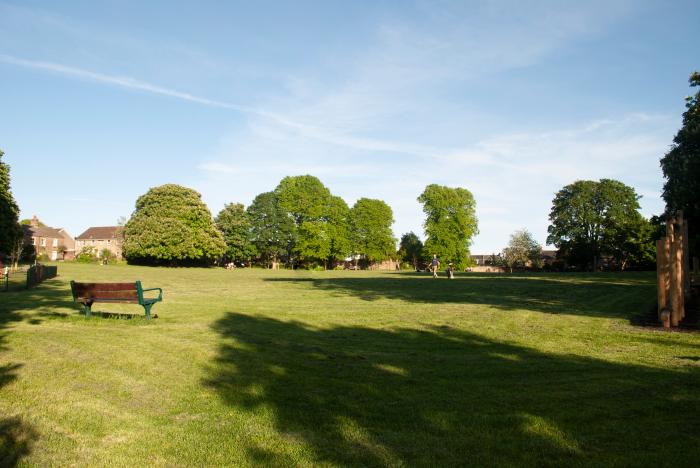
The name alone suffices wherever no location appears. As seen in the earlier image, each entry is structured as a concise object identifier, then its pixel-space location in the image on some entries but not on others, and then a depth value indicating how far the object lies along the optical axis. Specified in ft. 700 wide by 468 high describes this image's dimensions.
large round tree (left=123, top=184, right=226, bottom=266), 239.30
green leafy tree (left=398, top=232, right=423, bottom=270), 334.58
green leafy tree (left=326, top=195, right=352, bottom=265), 283.79
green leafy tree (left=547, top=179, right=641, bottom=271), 243.19
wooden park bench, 42.93
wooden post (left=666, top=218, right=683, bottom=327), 41.78
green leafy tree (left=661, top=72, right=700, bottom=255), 76.89
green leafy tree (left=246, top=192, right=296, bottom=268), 282.56
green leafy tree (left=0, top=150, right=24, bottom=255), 169.30
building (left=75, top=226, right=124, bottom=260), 418.92
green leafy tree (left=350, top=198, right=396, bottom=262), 318.24
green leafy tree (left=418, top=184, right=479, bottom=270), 230.07
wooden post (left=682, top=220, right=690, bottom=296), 60.24
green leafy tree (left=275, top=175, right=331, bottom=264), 274.57
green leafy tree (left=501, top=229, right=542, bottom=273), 302.45
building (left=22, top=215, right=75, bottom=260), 371.15
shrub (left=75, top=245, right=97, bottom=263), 289.53
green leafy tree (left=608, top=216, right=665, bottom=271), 226.17
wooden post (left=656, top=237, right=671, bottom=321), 42.75
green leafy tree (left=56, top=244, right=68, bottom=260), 392.45
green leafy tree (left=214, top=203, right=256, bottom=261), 283.79
